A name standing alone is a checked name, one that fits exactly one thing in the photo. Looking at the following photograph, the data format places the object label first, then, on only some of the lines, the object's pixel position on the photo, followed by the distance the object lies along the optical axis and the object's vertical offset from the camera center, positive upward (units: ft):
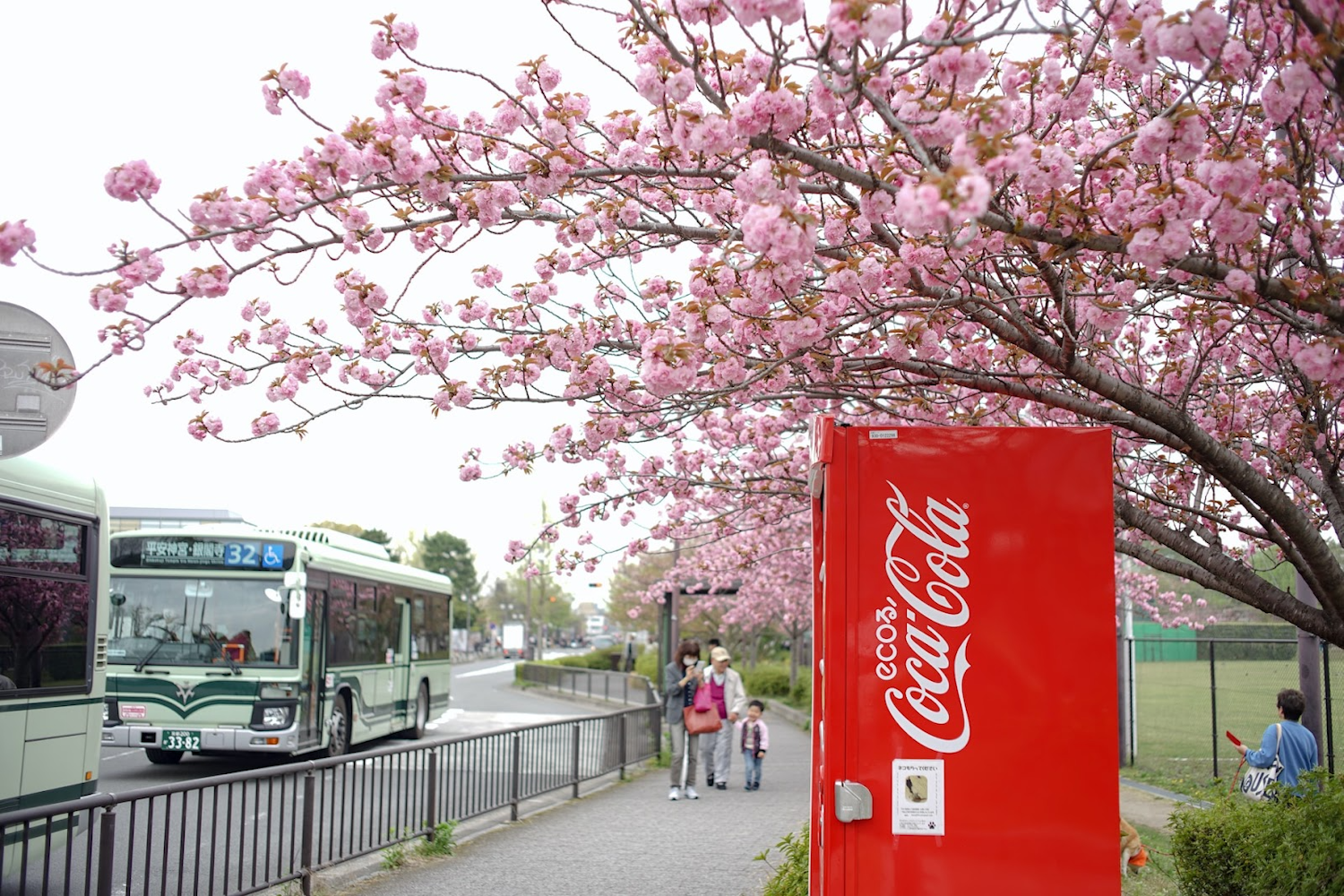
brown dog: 24.53 -5.12
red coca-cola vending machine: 14.47 -0.89
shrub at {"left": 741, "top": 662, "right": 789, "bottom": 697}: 114.87 -8.82
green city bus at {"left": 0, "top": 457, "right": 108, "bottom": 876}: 25.66 -1.11
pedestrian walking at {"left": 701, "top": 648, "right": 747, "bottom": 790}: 50.19 -4.93
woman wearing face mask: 49.83 -3.97
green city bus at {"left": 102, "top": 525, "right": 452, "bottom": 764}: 49.55 -2.50
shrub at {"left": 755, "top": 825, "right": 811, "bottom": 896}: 23.76 -5.62
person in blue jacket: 29.99 -3.80
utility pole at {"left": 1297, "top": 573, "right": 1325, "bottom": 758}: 32.27 -2.19
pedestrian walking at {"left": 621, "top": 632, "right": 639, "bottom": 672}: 145.54 -8.19
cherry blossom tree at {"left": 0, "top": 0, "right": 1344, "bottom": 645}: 14.65 +5.37
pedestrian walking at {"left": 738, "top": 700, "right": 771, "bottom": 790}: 52.16 -6.67
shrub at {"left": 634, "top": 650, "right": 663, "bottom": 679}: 148.54 -10.05
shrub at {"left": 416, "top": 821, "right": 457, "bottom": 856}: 33.53 -7.06
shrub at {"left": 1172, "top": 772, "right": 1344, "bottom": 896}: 17.29 -3.94
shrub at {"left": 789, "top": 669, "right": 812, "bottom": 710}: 102.32 -8.84
